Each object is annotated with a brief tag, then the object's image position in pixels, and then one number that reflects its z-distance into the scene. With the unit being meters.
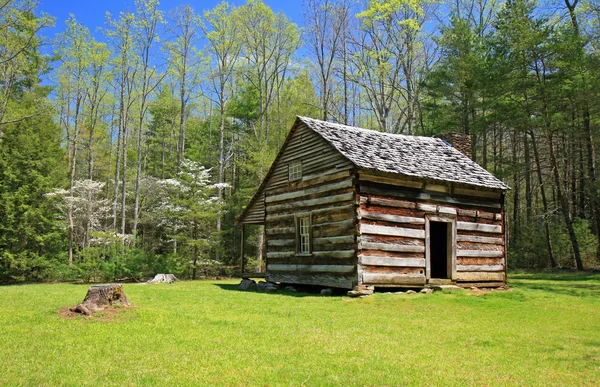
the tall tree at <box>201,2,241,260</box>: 34.88
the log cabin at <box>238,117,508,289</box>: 15.82
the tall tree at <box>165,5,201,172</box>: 34.88
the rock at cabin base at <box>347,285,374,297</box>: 15.02
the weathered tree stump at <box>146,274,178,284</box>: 23.30
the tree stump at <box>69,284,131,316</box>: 10.15
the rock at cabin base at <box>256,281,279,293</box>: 18.28
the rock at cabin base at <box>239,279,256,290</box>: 19.08
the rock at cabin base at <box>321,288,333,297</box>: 16.41
